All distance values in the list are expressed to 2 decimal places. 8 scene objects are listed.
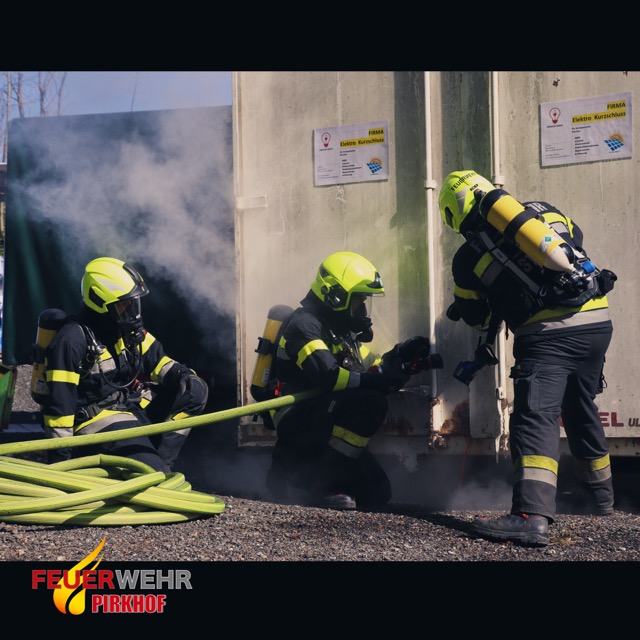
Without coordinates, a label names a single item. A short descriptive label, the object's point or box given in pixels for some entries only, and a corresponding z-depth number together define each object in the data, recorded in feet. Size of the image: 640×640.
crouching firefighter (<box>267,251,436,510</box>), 17.28
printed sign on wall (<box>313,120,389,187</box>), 18.26
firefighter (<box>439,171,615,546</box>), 14.11
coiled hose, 14.37
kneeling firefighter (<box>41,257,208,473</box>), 16.89
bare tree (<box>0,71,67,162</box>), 49.52
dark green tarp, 24.29
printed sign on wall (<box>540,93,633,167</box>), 16.29
